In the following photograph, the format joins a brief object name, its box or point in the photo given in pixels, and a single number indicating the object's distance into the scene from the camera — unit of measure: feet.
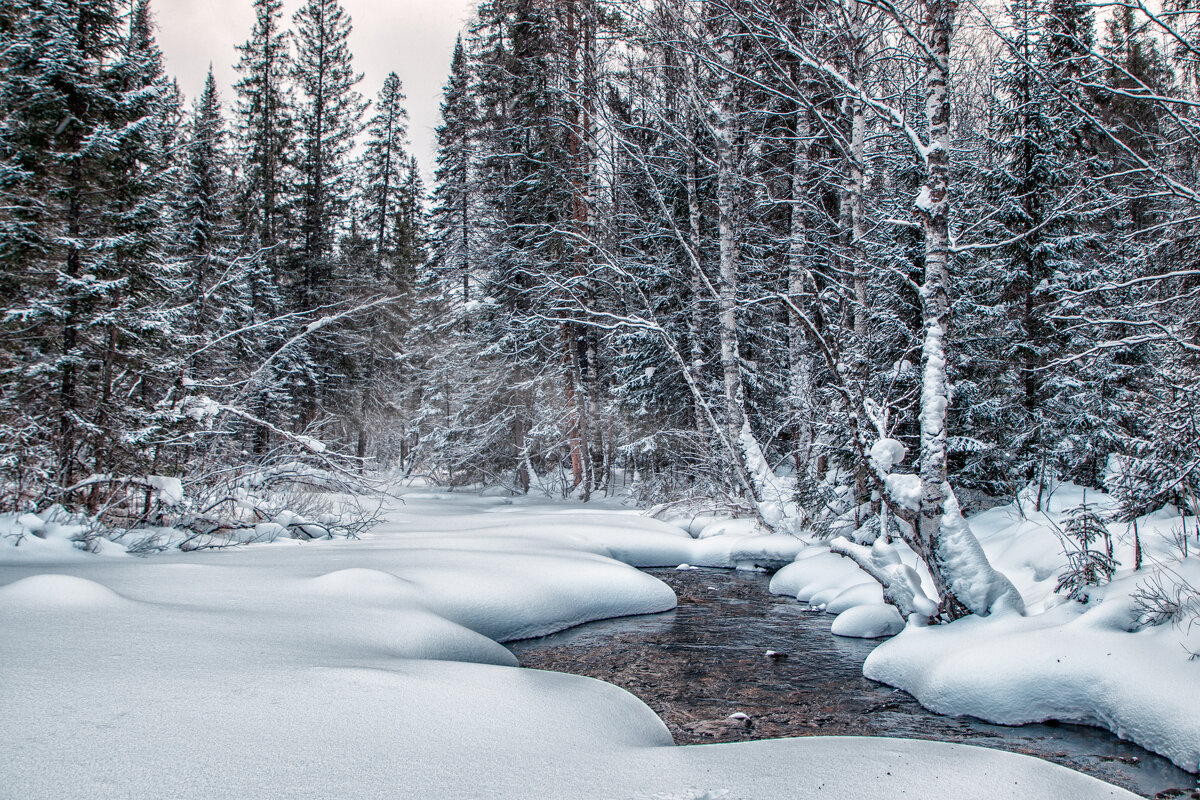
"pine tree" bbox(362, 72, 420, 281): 92.84
